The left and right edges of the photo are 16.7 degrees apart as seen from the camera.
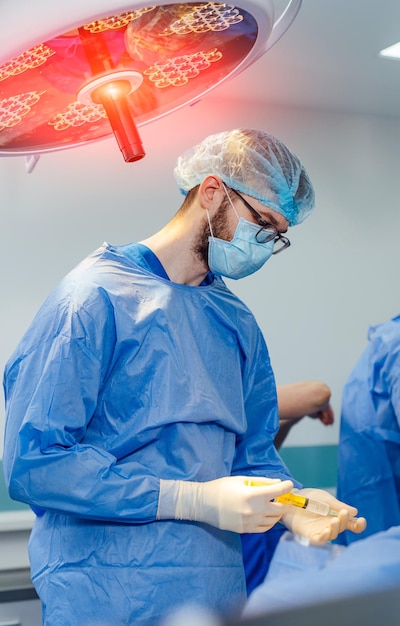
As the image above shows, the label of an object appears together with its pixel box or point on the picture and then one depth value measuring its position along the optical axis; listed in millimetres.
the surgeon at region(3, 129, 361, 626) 1901
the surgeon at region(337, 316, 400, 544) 2852
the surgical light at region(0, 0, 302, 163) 1703
